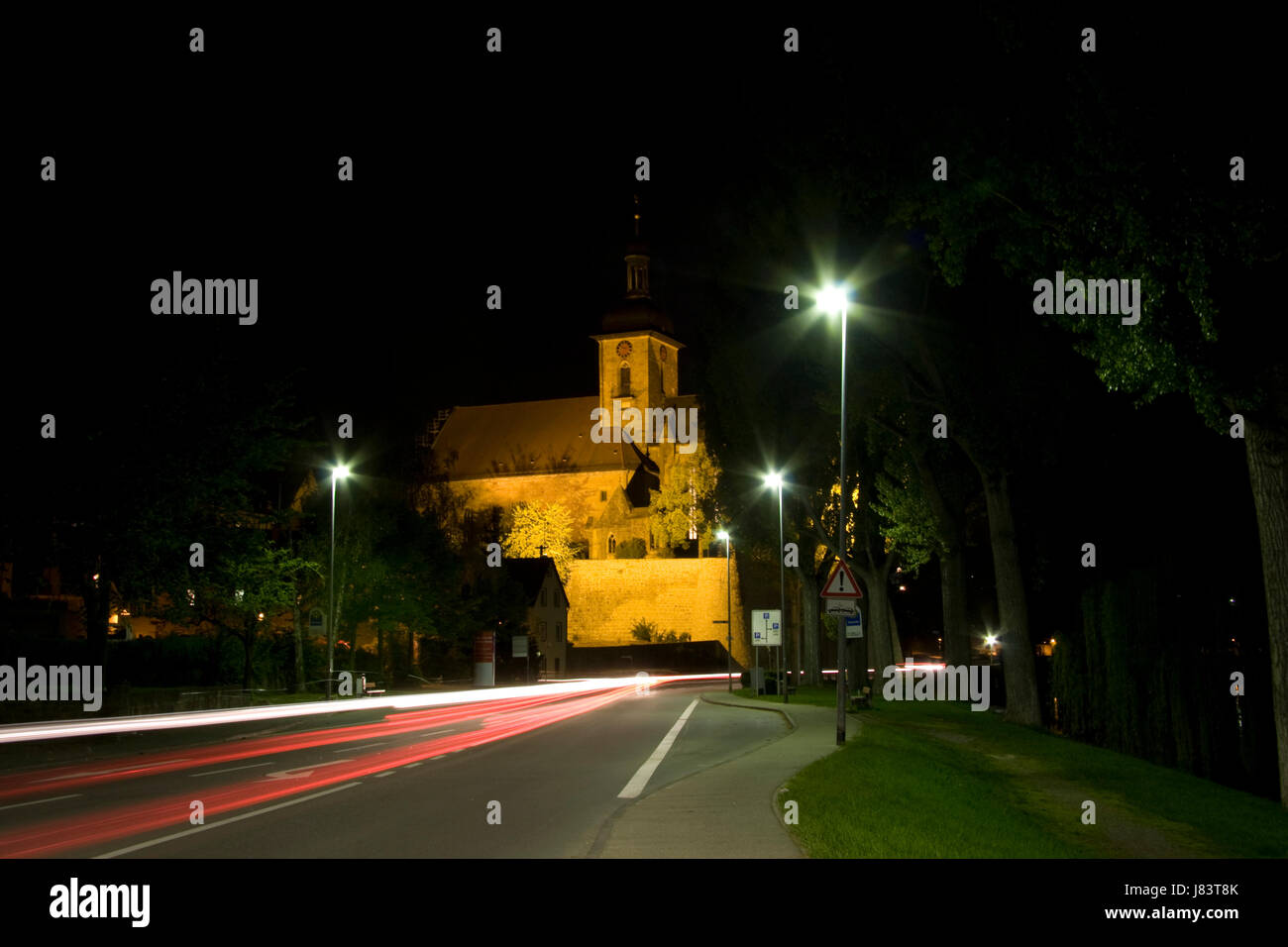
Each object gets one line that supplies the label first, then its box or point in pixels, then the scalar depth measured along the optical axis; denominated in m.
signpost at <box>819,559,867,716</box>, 21.97
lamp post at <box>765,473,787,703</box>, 41.12
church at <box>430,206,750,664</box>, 97.69
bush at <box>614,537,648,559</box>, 104.75
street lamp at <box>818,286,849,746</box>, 22.96
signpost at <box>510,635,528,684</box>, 54.48
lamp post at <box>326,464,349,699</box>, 38.48
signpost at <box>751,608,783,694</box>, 41.22
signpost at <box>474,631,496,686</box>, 51.66
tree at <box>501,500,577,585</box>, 102.75
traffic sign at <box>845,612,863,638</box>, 29.81
